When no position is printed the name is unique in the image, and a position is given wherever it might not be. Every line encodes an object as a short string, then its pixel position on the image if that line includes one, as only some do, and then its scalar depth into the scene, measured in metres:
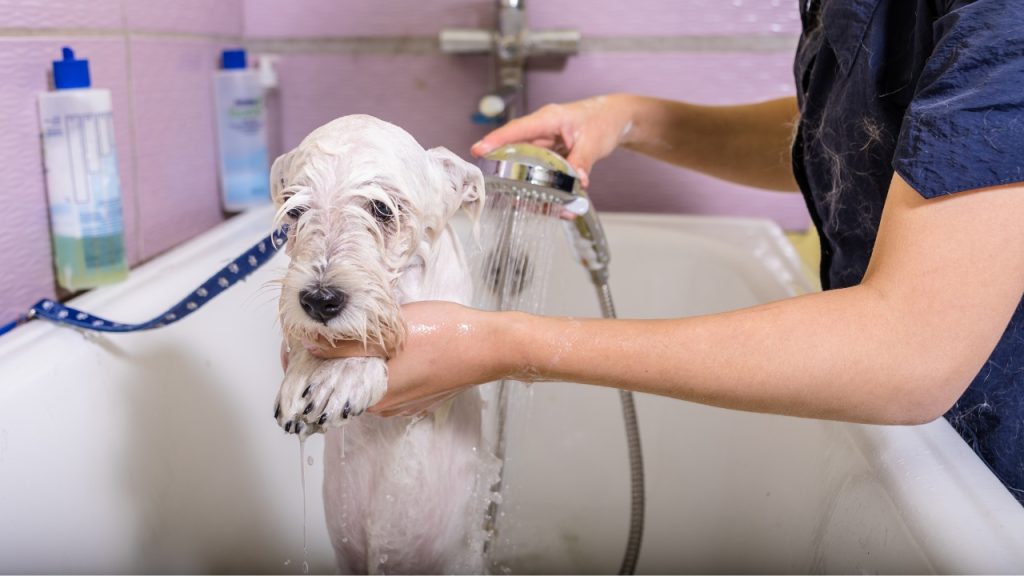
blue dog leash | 0.82
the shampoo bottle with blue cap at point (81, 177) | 0.97
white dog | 0.59
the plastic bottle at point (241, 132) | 1.38
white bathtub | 0.73
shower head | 0.79
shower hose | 1.08
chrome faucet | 1.40
